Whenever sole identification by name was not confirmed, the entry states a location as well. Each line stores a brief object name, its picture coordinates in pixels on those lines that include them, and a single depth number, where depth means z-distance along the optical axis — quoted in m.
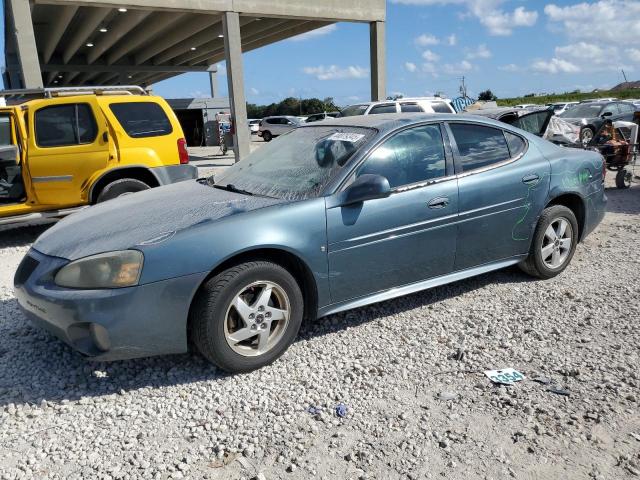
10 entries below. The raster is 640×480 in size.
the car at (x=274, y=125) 32.97
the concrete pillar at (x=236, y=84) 15.02
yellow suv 6.55
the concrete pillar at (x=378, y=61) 17.47
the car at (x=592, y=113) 16.80
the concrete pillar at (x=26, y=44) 11.69
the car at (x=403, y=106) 14.13
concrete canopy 14.27
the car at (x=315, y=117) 30.61
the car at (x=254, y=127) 39.54
